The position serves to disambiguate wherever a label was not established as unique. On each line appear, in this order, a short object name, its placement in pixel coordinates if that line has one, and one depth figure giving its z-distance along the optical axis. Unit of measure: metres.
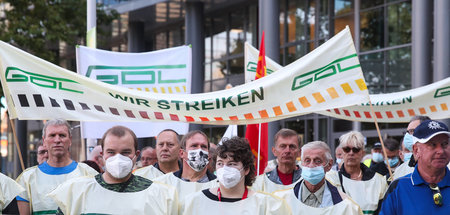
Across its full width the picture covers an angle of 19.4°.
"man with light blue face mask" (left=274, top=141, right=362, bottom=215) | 10.31
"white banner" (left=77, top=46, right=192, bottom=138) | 18.14
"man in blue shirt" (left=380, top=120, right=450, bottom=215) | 8.47
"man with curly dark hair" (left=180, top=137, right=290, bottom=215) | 9.59
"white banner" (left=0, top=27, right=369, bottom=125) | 12.44
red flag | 15.17
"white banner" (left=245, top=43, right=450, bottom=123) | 15.86
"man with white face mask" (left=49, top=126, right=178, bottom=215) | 9.61
